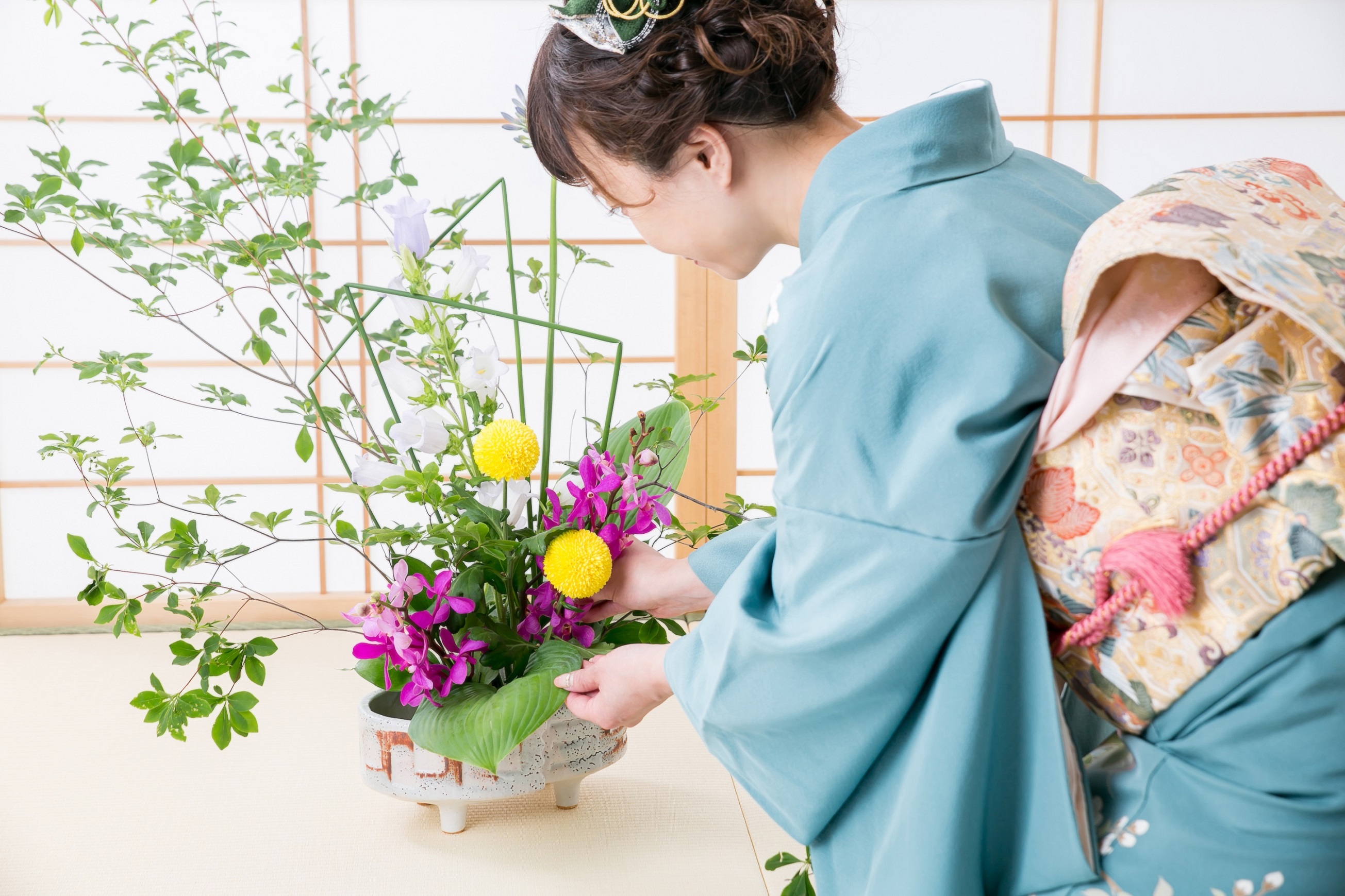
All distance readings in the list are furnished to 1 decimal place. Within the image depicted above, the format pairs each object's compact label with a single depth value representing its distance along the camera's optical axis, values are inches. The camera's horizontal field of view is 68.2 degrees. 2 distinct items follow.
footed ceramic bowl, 45.4
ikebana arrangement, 38.9
